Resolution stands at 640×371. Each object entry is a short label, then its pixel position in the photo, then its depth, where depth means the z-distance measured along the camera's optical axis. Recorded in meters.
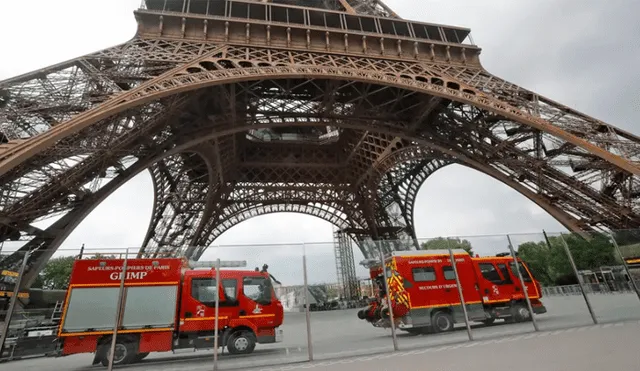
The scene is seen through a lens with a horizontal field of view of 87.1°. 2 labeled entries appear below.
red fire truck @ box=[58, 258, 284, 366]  6.99
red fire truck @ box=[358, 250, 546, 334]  8.98
